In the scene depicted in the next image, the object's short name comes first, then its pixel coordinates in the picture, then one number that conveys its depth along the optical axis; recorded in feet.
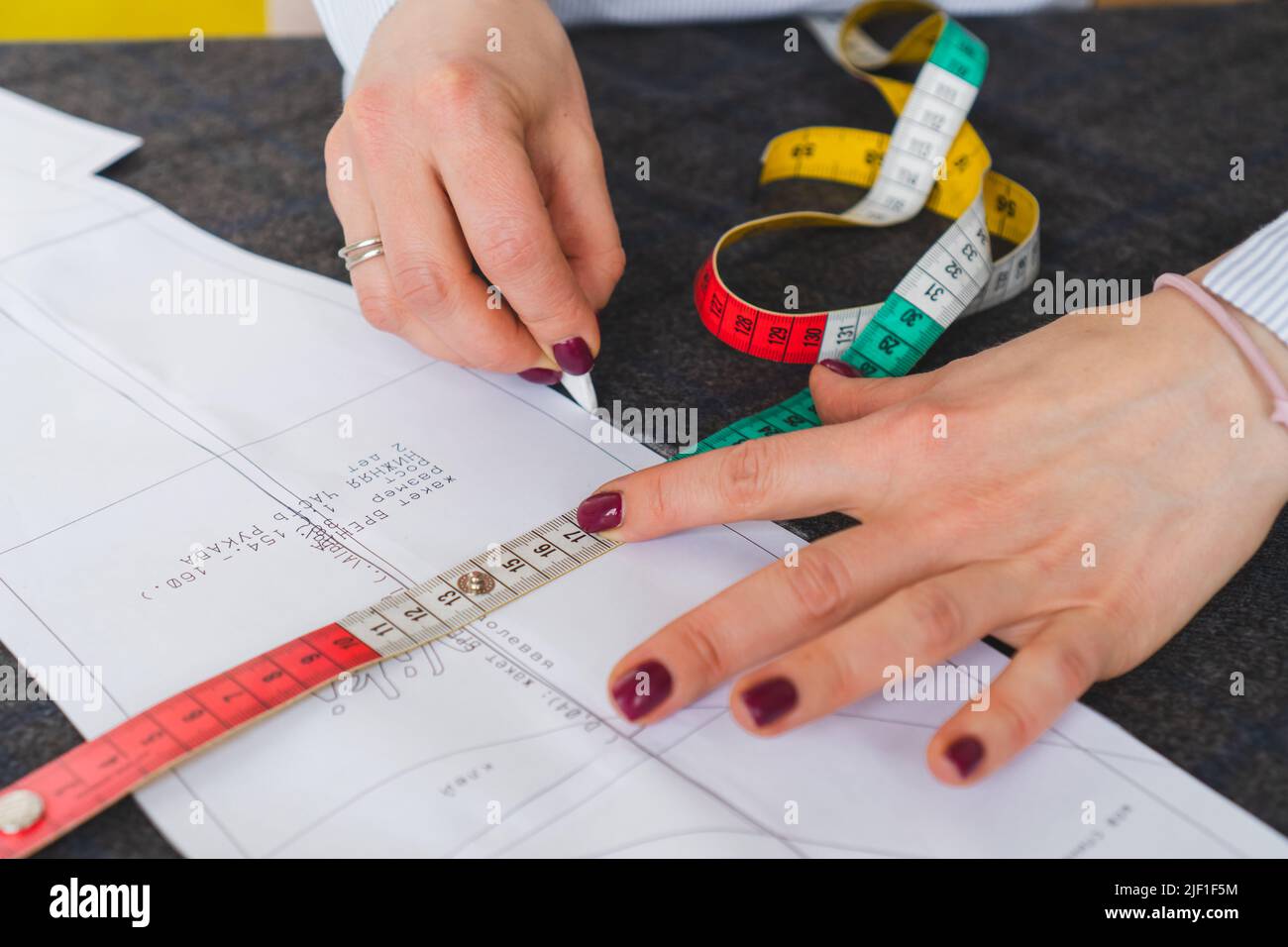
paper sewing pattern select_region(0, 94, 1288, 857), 1.77
